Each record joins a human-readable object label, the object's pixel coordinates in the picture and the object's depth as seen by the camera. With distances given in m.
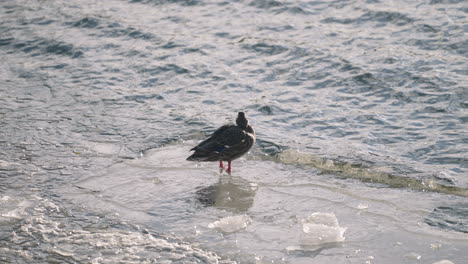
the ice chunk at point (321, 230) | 14.28
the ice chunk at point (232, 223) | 15.04
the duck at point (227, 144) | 18.23
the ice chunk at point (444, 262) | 13.20
